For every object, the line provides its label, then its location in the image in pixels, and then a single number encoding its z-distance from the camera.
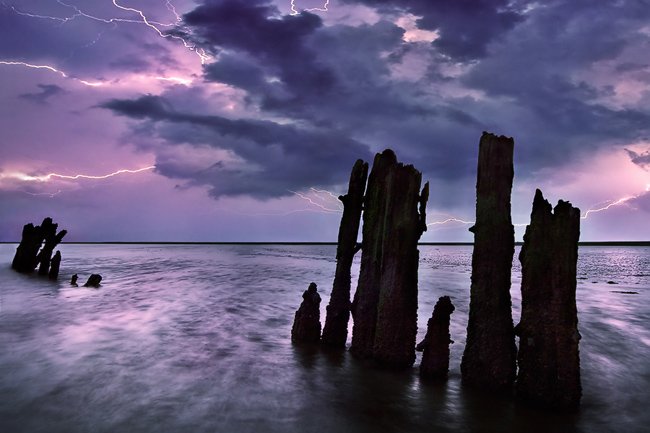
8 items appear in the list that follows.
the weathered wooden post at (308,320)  8.65
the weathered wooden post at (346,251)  8.33
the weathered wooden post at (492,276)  5.86
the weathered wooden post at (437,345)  6.30
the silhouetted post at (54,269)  23.58
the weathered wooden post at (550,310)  5.26
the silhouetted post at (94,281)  20.36
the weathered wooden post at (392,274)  6.67
